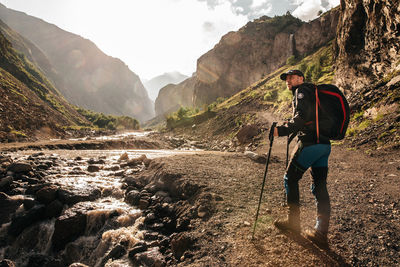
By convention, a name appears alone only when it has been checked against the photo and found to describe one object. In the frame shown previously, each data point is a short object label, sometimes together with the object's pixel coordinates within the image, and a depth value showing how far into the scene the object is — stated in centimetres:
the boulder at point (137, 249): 480
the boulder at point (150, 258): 409
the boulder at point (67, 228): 591
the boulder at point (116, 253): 497
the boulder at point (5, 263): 429
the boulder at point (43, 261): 524
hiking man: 369
